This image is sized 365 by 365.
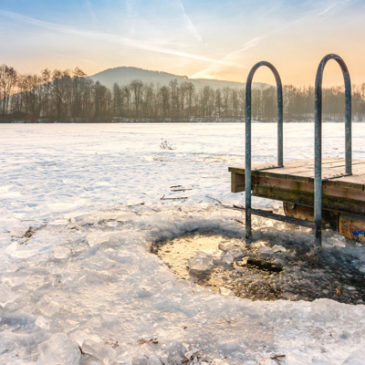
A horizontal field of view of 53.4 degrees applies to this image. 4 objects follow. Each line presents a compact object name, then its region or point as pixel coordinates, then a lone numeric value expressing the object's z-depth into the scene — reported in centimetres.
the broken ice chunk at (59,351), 195
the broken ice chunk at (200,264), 325
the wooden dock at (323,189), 338
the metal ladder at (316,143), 316
